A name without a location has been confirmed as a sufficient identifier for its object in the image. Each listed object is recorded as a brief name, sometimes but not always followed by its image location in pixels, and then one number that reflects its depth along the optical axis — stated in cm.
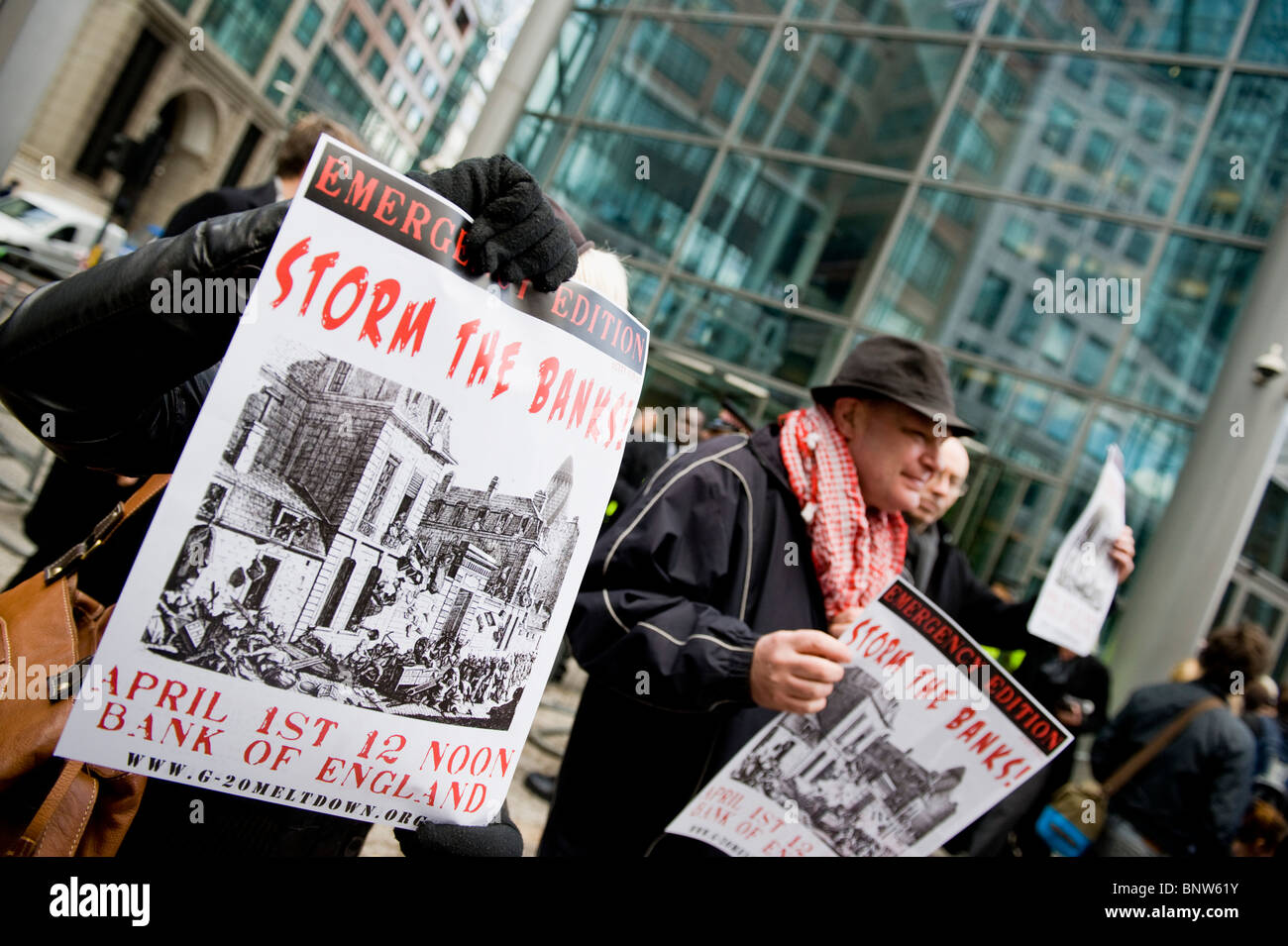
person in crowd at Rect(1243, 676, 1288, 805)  528
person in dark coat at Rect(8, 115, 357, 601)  118
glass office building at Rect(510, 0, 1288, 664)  828
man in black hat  154
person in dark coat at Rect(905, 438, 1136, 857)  250
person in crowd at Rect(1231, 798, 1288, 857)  389
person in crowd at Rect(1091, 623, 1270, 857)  336
